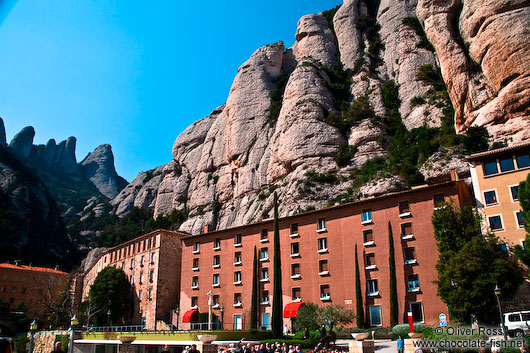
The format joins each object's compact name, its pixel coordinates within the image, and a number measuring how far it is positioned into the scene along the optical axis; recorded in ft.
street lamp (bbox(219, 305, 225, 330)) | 154.27
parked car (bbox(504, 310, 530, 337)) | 84.17
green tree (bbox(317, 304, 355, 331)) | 107.27
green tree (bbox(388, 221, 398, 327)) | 115.55
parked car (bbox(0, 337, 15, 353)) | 47.05
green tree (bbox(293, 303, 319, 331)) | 110.83
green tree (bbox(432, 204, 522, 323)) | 99.40
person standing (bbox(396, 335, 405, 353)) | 75.23
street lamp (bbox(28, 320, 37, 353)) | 106.01
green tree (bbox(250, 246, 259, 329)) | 136.87
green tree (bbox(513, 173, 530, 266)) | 104.15
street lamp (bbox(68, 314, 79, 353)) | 82.33
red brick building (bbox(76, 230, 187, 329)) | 180.04
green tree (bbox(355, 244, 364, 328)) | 119.96
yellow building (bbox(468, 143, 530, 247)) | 114.83
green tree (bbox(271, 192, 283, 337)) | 108.06
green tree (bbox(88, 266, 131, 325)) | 187.62
